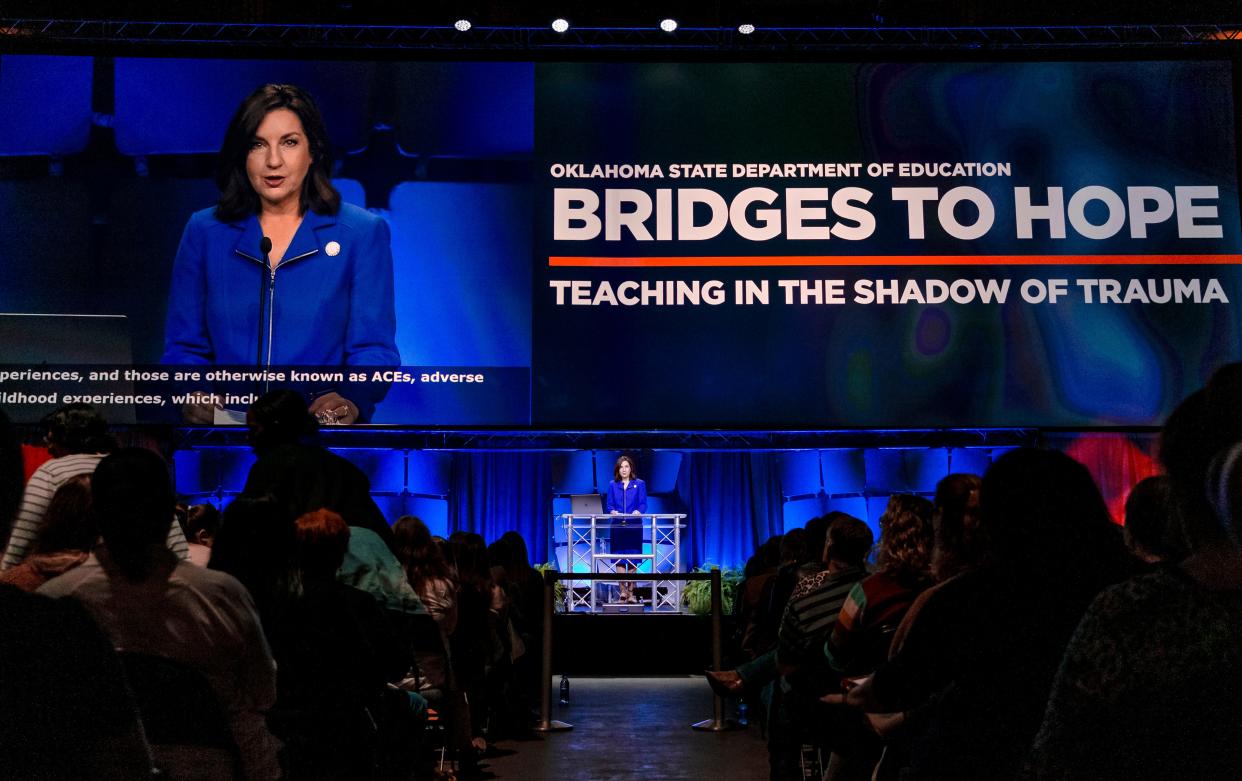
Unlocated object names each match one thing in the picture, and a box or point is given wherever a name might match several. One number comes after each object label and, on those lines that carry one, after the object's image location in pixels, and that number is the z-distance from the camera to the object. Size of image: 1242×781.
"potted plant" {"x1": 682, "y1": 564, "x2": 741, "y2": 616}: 9.08
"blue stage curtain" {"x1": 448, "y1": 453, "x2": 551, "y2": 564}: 10.58
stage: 8.51
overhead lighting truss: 8.29
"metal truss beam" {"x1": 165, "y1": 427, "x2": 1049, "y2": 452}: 8.95
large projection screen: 7.89
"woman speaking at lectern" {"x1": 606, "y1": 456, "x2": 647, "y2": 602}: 9.41
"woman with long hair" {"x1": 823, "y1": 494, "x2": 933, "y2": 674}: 2.81
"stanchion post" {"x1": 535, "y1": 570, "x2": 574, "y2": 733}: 6.11
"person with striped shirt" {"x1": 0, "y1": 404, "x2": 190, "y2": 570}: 2.72
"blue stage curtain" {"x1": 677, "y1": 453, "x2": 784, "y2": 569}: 10.70
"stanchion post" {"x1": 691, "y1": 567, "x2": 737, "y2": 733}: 6.00
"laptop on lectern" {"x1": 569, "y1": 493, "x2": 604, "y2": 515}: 10.12
